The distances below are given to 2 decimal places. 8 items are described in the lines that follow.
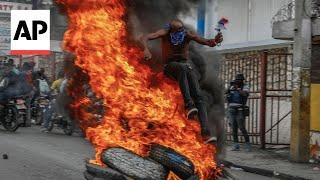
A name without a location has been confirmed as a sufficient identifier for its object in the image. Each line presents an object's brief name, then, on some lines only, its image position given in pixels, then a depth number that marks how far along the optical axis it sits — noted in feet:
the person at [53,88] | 48.10
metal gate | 43.91
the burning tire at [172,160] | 19.71
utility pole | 36.73
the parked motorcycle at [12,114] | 46.62
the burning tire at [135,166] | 19.43
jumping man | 20.44
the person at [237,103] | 40.98
